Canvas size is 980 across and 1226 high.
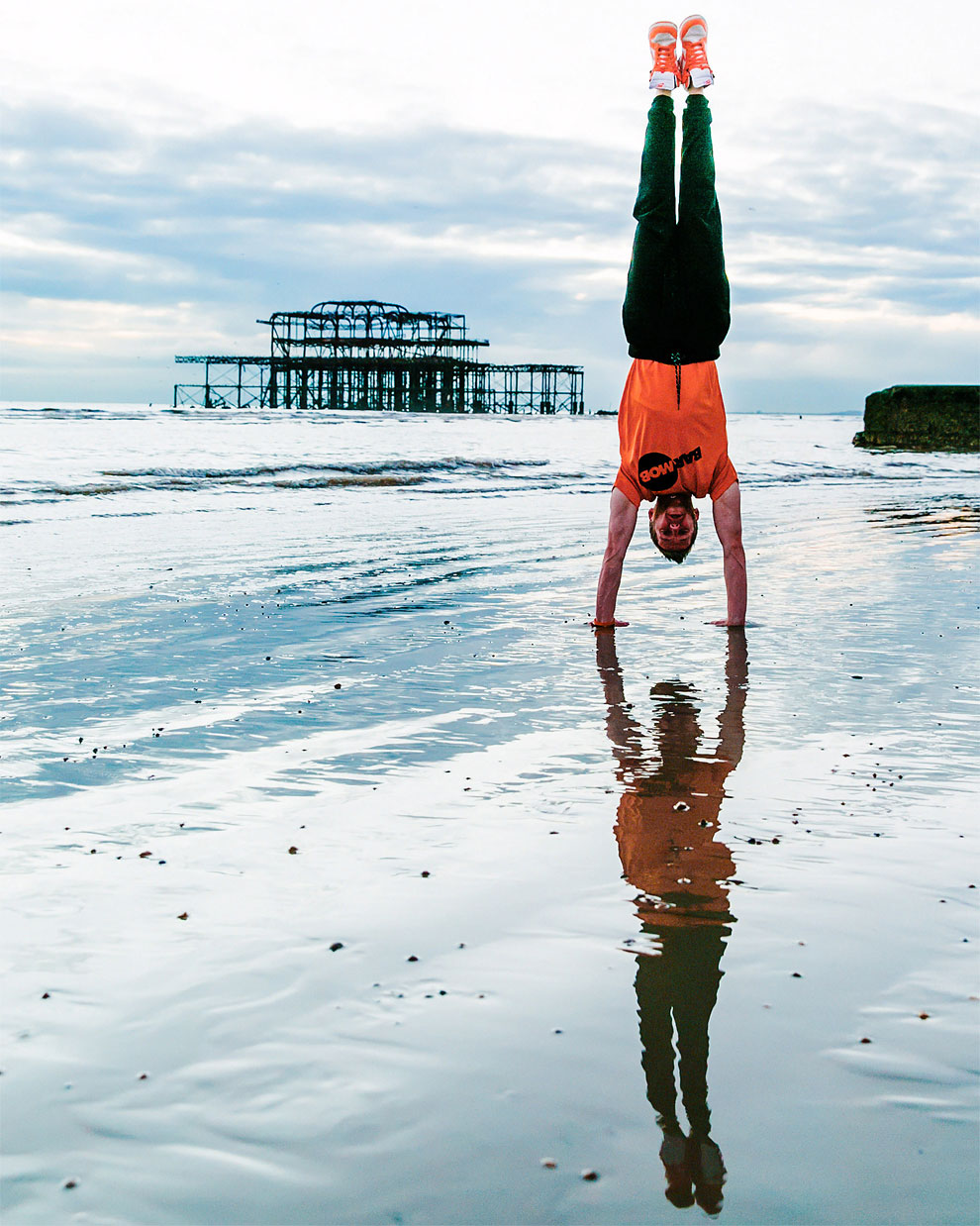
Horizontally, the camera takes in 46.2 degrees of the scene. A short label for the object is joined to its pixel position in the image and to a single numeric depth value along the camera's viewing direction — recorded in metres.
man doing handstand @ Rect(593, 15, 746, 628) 5.93
